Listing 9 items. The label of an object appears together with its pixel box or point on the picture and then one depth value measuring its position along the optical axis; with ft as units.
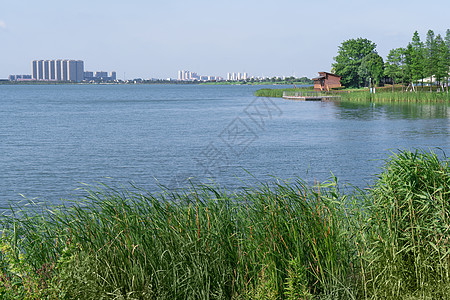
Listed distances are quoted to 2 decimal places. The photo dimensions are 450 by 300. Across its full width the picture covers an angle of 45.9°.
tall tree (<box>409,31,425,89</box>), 324.39
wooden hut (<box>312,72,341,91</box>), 412.36
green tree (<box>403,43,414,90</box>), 337.31
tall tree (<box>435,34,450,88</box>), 305.12
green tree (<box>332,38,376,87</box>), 429.13
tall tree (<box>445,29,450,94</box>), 315.99
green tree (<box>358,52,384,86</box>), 404.36
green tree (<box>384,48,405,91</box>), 341.82
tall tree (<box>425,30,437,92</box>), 312.93
